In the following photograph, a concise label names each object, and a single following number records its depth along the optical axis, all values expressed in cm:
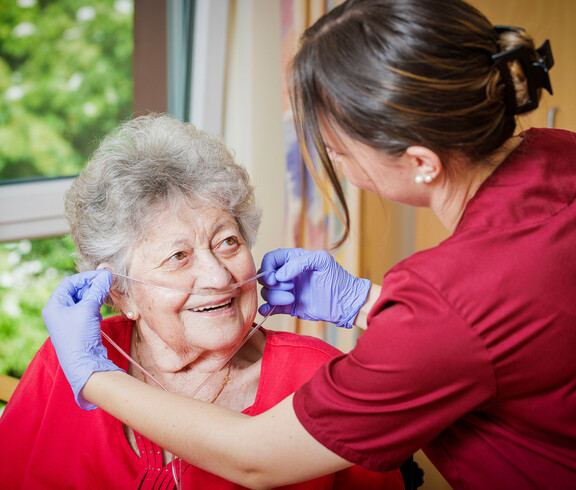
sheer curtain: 235
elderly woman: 141
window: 262
